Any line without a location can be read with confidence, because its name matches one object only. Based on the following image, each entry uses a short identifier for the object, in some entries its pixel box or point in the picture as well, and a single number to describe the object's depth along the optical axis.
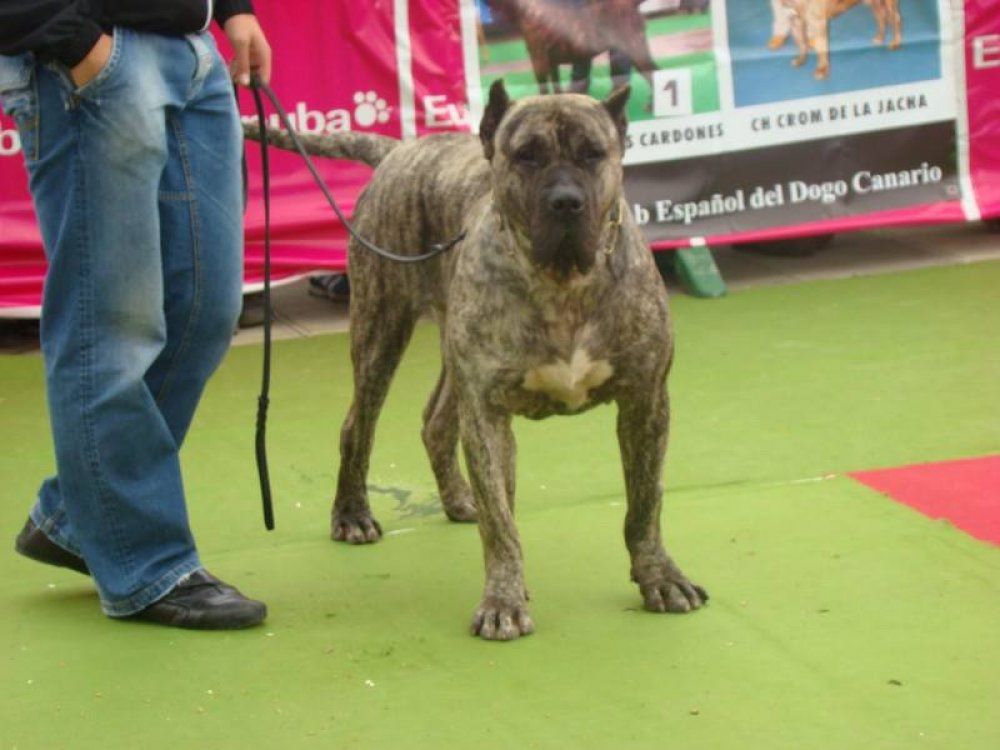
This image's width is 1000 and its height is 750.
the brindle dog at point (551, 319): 4.43
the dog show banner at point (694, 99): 8.33
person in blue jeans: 4.43
